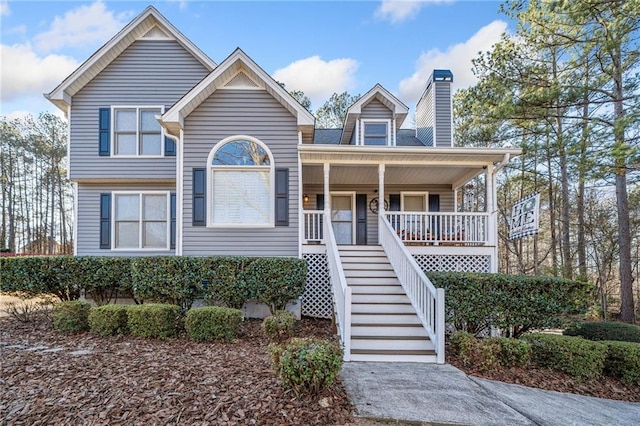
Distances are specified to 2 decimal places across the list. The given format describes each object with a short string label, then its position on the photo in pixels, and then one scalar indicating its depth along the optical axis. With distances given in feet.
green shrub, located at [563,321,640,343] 21.60
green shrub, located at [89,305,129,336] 21.25
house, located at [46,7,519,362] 26.09
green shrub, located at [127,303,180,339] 20.75
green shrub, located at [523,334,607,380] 17.84
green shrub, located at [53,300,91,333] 22.06
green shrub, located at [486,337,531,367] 17.79
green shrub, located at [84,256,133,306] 26.20
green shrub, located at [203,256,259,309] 24.39
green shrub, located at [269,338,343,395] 11.66
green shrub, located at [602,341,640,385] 17.97
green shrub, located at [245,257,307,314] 24.49
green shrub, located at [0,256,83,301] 25.63
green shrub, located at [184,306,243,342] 20.20
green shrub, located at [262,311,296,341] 19.92
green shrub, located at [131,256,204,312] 24.52
